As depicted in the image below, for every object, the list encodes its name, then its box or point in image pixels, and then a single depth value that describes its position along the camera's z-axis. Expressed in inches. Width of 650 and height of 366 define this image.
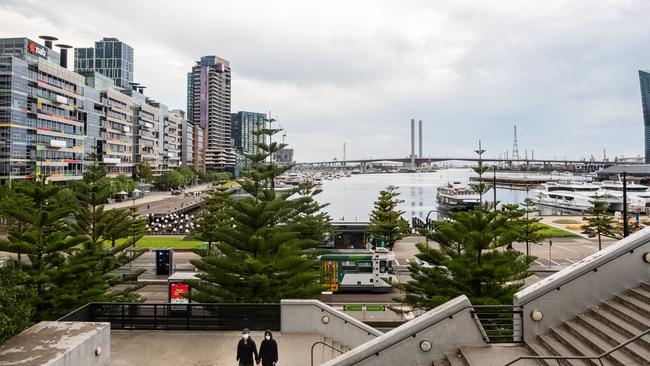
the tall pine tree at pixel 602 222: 1380.4
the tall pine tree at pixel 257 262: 602.5
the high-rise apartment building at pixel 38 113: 2236.7
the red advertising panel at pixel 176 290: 703.1
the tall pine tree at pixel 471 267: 582.6
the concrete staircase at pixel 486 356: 276.2
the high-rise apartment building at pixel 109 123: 3132.4
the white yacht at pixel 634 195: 2814.0
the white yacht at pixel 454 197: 2802.9
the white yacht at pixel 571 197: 2962.6
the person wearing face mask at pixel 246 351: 351.6
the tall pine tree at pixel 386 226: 1443.2
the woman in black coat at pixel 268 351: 354.6
